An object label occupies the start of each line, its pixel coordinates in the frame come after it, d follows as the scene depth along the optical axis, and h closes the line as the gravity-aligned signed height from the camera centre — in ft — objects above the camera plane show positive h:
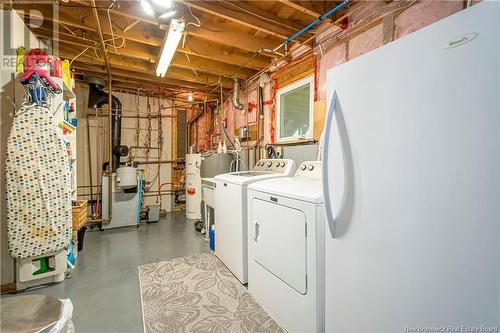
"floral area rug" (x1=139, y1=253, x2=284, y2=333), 5.49 -3.87
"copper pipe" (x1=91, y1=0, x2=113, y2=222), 12.98 +1.19
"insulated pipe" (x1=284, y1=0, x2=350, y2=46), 6.84 +4.88
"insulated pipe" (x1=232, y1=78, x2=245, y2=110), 13.52 +4.14
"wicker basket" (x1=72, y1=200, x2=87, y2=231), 8.25 -1.81
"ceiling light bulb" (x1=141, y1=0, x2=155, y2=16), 6.14 +4.48
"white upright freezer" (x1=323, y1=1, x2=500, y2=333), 2.28 -0.19
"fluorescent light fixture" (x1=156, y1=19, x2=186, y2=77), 7.15 +4.56
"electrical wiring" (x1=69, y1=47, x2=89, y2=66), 9.80 +5.00
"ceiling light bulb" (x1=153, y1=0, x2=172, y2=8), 6.22 +4.61
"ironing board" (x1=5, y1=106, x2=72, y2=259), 6.39 -0.51
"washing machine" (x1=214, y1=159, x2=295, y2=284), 6.93 -1.57
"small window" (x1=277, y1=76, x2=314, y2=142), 9.37 +2.46
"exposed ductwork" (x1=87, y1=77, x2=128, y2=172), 13.21 +3.79
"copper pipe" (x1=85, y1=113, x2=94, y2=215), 14.29 +0.05
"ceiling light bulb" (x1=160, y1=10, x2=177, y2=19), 6.66 +4.56
